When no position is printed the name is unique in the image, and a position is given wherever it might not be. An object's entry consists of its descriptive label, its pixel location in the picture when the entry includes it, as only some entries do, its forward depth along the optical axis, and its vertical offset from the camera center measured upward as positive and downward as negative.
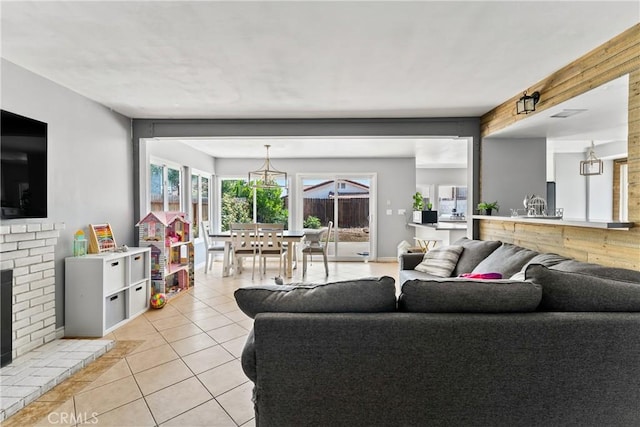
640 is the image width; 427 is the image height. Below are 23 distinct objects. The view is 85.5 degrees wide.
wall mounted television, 2.48 +0.33
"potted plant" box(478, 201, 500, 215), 4.11 +0.04
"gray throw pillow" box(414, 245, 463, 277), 3.69 -0.56
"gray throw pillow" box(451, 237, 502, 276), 3.57 -0.47
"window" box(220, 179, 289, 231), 7.70 +0.15
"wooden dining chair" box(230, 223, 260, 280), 5.51 -0.49
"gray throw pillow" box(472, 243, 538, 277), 2.92 -0.45
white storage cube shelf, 3.17 -0.78
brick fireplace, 2.54 -0.55
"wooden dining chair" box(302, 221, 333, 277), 5.86 -0.68
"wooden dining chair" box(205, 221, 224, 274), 6.09 -0.67
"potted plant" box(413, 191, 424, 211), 7.30 +0.18
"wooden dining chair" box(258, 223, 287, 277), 5.49 -0.48
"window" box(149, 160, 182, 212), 5.25 +0.38
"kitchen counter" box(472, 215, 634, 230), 2.18 -0.09
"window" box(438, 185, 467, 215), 9.15 +0.28
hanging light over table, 6.00 +0.53
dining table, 5.64 -0.57
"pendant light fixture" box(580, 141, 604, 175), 5.20 +0.72
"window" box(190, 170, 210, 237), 6.72 +0.25
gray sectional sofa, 1.46 -0.67
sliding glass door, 7.55 +0.03
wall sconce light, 3.10 +0.97
